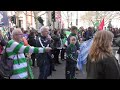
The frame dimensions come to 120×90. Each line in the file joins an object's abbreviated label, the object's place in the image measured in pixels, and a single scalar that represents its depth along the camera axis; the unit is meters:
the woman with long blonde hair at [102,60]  1.57
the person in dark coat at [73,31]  3.58
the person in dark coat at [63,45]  5.41
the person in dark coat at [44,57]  2.76
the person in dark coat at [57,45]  5.07
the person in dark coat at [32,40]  4.69
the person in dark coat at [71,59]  3.20
